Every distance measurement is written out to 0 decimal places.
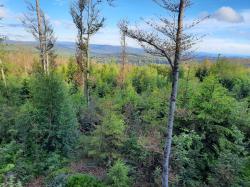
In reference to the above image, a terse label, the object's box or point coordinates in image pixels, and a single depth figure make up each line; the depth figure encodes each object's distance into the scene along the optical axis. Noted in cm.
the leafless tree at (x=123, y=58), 2002
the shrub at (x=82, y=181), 615
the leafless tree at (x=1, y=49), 1321
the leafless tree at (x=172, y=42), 533
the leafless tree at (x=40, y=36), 1104
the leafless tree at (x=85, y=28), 1226
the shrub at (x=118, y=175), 616
